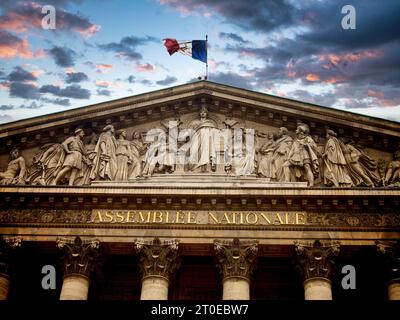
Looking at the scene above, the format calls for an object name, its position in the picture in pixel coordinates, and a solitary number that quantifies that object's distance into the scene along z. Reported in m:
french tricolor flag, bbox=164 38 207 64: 32.22
